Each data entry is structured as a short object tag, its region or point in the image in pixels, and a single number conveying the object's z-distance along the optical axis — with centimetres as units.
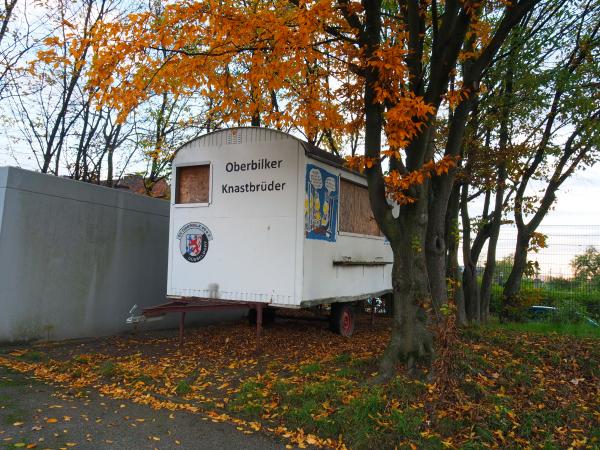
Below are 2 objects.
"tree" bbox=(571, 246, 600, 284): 1211
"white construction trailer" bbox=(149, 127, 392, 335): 739
